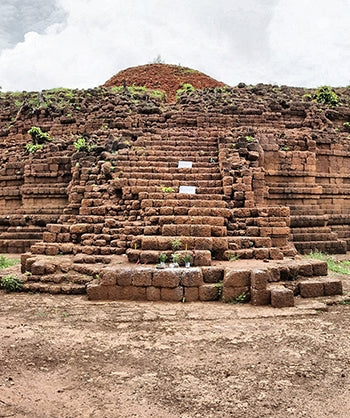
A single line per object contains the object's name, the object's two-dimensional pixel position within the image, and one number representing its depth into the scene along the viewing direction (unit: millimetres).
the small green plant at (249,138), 11991
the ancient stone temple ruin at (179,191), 6953
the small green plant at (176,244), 7547
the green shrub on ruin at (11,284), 7172
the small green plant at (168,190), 9602
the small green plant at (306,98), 17509
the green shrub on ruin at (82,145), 12133
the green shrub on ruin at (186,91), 18234
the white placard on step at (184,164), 10992
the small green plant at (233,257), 7666
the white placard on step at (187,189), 9656
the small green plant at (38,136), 15461
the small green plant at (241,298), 6422
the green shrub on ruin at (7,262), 9266
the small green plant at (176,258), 7129
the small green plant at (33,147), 14102
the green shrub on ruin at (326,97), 17562
